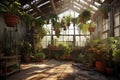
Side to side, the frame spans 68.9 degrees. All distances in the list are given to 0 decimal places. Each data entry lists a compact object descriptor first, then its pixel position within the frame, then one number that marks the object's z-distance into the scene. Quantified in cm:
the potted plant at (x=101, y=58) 255
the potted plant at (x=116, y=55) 209
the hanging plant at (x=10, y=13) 242
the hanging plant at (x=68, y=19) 555
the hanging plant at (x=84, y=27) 491
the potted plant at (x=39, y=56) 433
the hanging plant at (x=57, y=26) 544
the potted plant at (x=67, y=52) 516
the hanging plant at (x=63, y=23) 553
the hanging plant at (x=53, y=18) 529
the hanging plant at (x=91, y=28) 449
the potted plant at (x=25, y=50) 412
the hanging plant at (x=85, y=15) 395
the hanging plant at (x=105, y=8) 348
